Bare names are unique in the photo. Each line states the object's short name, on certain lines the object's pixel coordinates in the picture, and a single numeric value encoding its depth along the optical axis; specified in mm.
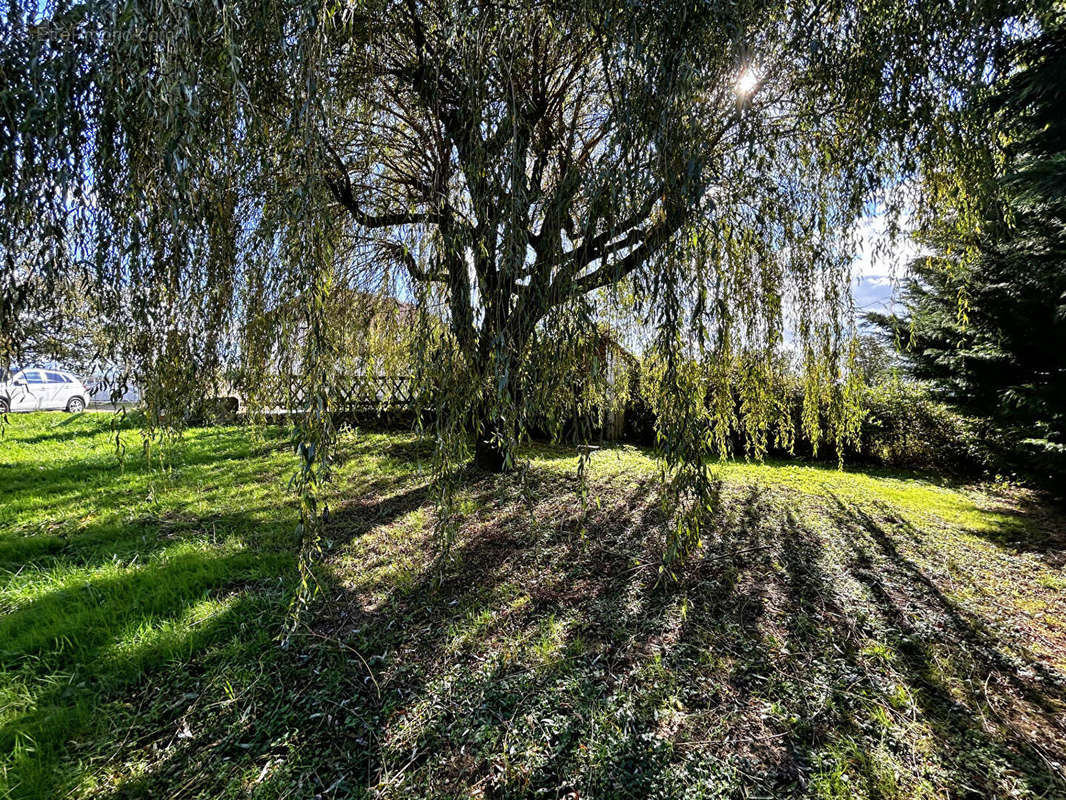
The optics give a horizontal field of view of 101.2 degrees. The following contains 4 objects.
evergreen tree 2457
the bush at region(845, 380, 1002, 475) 5699
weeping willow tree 1321
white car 9289
